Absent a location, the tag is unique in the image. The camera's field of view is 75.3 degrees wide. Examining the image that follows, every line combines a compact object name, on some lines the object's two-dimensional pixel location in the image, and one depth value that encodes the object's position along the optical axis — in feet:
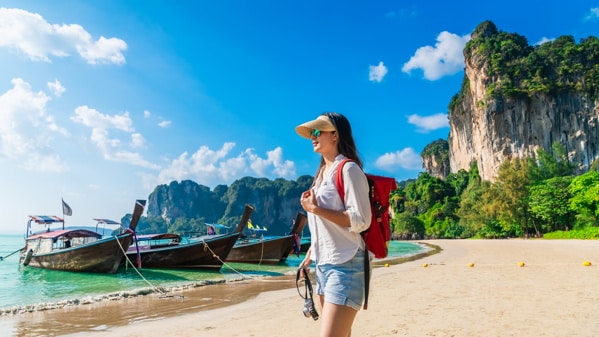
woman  6.22
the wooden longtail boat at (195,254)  55.67
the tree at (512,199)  141.18
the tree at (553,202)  126.82
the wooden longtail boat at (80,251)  48.03
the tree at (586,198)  114.45
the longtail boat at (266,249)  71.10
